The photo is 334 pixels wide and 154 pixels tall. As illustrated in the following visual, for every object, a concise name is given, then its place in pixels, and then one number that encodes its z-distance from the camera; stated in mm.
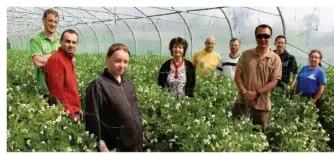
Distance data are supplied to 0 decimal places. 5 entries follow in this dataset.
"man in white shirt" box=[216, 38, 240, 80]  5180
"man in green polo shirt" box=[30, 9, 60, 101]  3502
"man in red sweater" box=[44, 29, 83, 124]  3152
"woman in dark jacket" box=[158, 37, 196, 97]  4168
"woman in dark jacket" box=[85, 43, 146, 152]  2477
